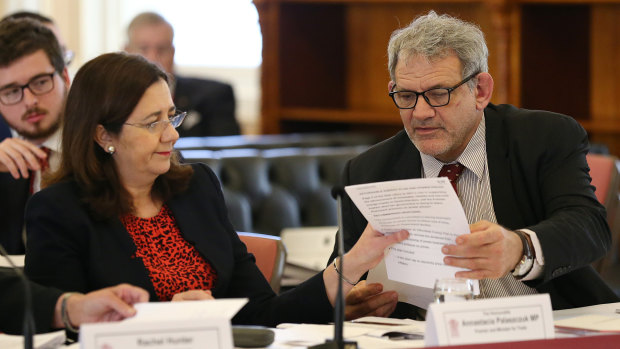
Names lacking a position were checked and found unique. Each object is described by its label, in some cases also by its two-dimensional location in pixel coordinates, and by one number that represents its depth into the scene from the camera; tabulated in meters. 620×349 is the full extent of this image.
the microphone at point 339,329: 3.70
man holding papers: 5.02
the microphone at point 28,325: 3.41
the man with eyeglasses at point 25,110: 6.09
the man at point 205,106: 11.83
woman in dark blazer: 4.79
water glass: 4.04
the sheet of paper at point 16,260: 5.07
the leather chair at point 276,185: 8.31
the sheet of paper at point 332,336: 3.96
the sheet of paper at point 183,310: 3.44
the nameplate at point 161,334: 3.26
